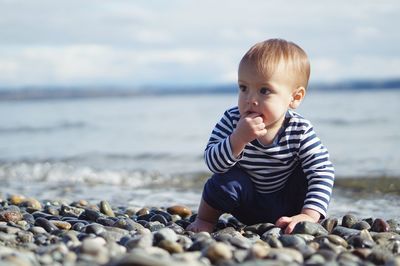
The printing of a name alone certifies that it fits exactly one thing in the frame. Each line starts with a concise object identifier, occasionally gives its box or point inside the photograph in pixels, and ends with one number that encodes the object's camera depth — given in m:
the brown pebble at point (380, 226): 4.37
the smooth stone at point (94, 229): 4.05
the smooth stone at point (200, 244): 3.46
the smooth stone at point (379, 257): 3.37
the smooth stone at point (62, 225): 4.51
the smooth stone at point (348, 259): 3.20
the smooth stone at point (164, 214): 5.15
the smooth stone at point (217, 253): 3.18
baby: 4.31
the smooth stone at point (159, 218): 5.00
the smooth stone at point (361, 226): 4.42
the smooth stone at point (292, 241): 3.67
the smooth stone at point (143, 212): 5.53
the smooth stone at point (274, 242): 3.66
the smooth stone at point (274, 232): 4.20
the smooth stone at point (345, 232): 4.15
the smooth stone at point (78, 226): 4.45
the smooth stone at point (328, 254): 3.28
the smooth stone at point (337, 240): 3.82
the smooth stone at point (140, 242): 3.46
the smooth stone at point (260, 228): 4.43
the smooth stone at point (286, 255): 3.15
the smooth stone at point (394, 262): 3.17
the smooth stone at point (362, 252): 3.45
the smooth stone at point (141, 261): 2.62
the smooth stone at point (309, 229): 4.09
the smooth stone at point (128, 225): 4.38
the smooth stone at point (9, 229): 4.04
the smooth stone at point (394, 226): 4.47
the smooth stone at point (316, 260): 3.12
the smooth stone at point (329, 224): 4.38
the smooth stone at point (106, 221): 4.65
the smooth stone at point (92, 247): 3.12
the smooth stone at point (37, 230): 4.17
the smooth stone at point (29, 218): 4.71
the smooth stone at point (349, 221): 4.54
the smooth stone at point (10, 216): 4.75
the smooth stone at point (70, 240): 3.45
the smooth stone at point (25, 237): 3.86
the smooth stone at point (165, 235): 3.57
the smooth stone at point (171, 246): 3.44
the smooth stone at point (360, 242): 3.80
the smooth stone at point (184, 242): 3.58
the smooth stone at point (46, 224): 4.40
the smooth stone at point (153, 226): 4.51
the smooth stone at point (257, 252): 3.16
